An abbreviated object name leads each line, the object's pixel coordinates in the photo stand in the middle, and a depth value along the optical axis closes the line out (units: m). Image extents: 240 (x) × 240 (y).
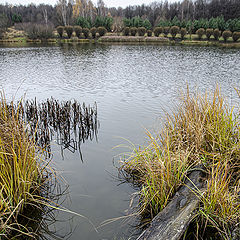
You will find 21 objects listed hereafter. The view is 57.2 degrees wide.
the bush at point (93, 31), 37.44
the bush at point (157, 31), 37.78
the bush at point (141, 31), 39.03
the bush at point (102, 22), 42.08
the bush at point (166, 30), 38.74
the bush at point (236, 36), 31.78
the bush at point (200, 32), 34.72
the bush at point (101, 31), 38.11
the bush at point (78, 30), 37.41
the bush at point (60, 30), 37.06
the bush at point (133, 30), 39.05
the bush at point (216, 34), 33.95
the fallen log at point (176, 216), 2.07
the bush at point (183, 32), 34.62
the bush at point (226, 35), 32.16
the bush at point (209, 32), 34.69
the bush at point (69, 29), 36.61
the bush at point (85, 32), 37.28
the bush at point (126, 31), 39.01
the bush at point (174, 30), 35.62
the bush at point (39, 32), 35.34
